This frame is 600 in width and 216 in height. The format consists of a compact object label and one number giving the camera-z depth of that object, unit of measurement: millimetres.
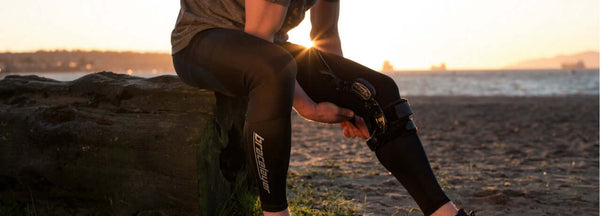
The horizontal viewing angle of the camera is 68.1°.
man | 1906
